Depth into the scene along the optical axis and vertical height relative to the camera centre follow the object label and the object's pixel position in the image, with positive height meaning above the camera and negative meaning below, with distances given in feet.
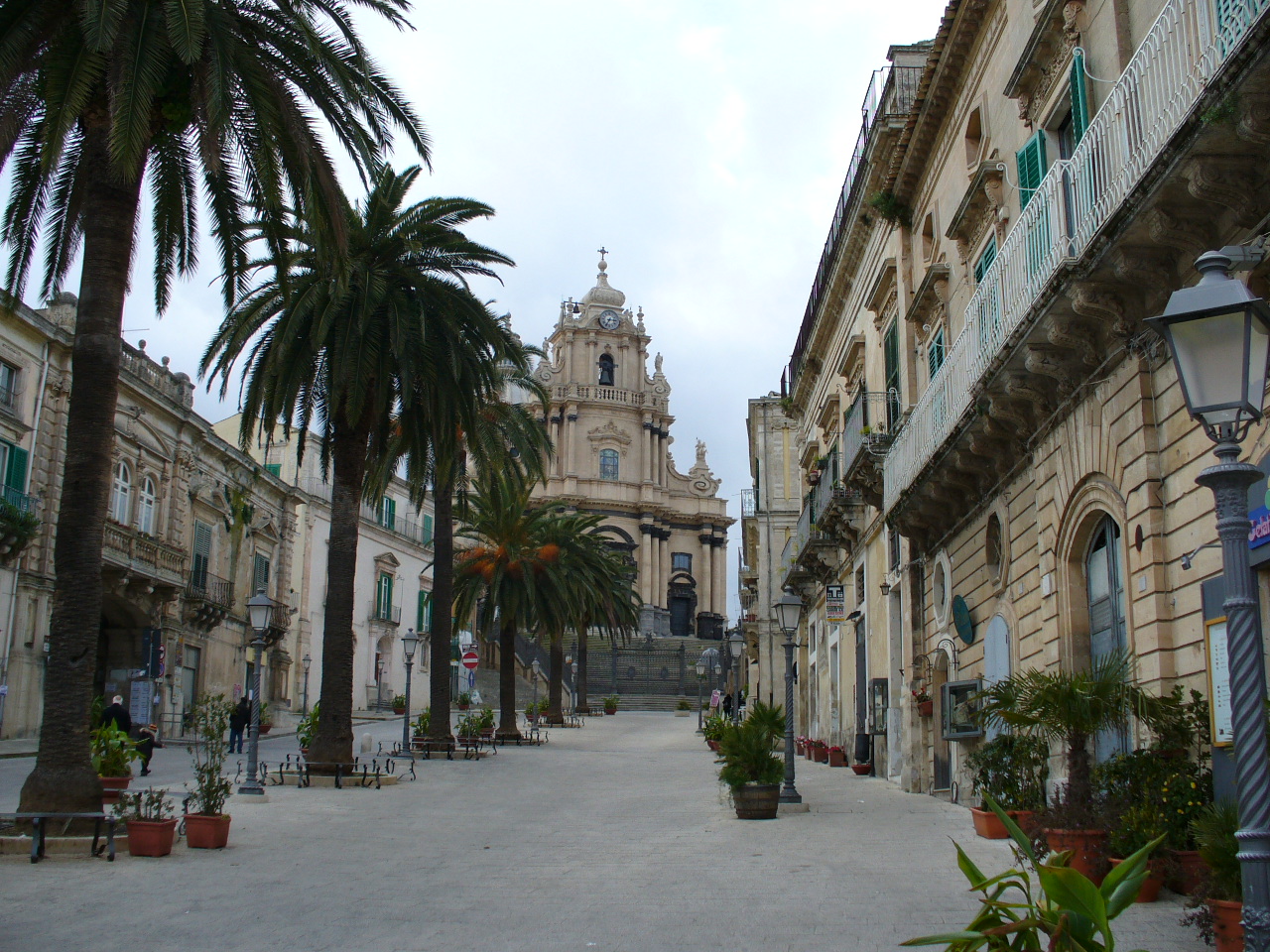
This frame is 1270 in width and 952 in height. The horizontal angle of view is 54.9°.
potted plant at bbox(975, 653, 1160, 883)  28.35 -0.08
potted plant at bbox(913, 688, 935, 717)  63.77 +0.52
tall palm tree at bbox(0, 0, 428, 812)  38.83 +19.60
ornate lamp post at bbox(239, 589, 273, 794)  57.98 +1.41
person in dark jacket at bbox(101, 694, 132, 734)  65.77 -0.64
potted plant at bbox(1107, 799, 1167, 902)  26.73 -2.57
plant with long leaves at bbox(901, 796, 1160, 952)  15.90 -2.63
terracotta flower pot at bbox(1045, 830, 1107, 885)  27.94 -3.08
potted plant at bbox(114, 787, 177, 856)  36.06 -3.62
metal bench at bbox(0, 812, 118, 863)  35.35 -3.63
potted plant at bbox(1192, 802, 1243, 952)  20.61 -2.77
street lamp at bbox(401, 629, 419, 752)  91.76 +4.45
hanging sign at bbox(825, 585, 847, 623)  72.18 +6.41
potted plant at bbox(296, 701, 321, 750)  72.64 -1.35
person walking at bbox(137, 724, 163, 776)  54.94 -2.14
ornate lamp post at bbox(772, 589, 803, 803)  55.01 +2.75
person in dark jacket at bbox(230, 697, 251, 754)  87.76 -1.16
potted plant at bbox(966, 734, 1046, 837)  36.29 -1.87
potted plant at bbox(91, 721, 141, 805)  43.27 -1.90
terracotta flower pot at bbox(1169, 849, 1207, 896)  26.48 -3.35
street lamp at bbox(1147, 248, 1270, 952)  15.52 +3.65
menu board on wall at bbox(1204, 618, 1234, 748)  26.96 +0.68
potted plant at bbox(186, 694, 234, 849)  38.34 -3.00
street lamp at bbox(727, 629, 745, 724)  117.80 +5.71
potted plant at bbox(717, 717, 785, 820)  50.29 -2.57
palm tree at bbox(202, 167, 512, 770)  65.98 +19.59
